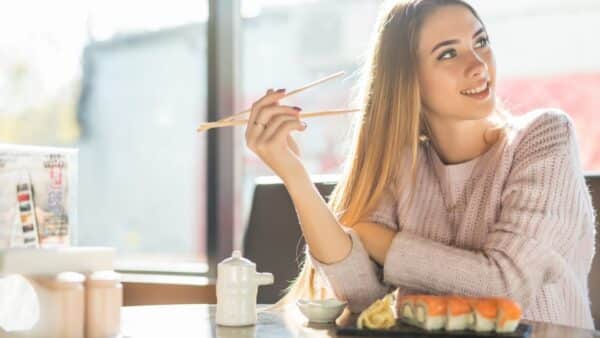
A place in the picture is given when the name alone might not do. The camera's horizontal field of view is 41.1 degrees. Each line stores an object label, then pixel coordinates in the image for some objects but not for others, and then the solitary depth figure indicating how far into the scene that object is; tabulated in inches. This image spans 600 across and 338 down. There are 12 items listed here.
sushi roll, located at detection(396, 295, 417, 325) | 50.3
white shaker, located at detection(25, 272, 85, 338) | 43.4
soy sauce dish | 54.3
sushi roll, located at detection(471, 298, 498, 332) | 47.9
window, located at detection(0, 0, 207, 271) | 129.6
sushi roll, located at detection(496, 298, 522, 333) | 47.4
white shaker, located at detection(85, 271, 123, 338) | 45.8
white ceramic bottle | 52.2
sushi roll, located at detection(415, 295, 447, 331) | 48.6
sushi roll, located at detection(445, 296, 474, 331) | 48.4
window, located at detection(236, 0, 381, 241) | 116.7
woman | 60.1
